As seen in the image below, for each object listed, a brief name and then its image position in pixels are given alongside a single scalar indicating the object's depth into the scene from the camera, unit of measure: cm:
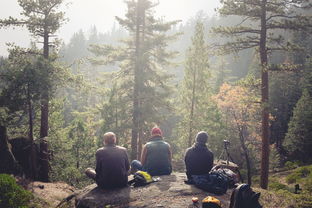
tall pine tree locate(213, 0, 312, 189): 1383
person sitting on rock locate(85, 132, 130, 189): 789
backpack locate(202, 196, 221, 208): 609
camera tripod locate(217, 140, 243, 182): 1125
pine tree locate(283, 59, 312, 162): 3198
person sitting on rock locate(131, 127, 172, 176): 930
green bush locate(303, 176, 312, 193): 1227
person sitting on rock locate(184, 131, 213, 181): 834
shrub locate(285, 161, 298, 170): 3064
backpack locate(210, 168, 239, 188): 806
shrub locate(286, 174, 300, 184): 2201
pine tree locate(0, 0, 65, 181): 1513
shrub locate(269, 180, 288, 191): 1745
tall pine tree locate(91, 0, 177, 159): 2180
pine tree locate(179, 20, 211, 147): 2830
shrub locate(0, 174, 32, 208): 744
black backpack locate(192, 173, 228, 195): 759
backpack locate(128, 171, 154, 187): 831
